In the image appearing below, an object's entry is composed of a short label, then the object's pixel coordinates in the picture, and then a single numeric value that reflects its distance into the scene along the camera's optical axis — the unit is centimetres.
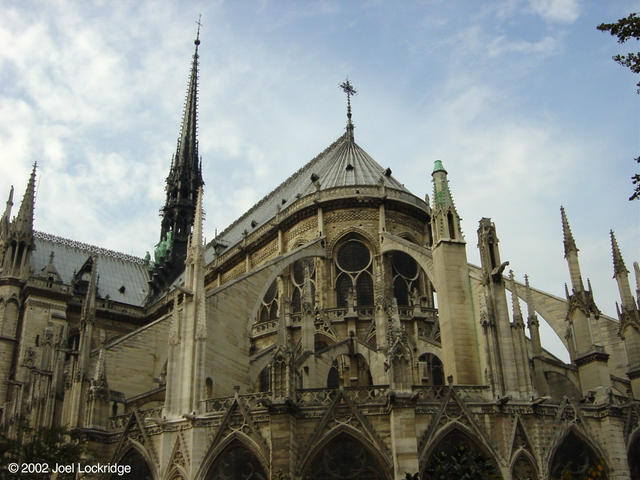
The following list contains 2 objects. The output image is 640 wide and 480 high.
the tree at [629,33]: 1192
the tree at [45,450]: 2019
